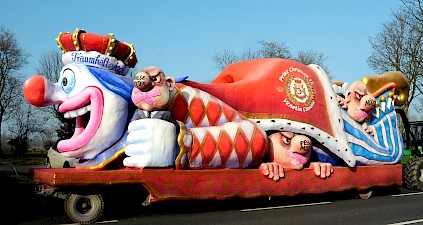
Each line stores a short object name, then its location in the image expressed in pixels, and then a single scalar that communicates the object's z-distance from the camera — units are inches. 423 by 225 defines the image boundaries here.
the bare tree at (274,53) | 1174.3
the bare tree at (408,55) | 927.7
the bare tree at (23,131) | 1355.8
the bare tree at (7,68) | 1178.6
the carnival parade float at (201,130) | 282.0
